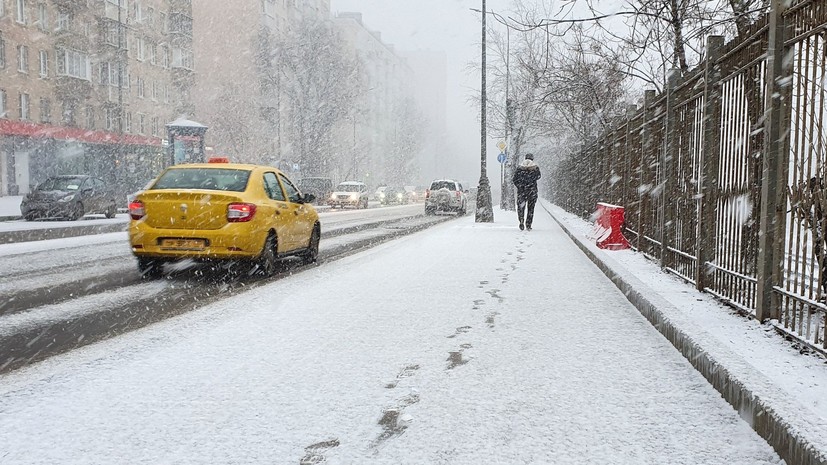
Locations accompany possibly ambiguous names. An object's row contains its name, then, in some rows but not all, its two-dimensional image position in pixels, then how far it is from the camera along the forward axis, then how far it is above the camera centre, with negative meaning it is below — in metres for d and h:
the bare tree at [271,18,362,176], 53.56 +8.03
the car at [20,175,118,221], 22.64 -0.13
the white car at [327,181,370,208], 41.31 -0.03
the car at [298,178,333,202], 45.17 +0.58
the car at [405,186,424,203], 68.68 -0.14
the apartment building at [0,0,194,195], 39.50 +6.75
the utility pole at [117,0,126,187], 35.57 +3.75
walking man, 17.33 +0.37
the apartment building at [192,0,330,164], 60.84 +10.66
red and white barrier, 12.14 -0.59
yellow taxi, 8.70 -0.31
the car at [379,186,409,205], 53.69 -0.12
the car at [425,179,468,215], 31.11 -0.10
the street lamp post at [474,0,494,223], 22.25 -0.28
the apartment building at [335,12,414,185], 93.88 +14.52
